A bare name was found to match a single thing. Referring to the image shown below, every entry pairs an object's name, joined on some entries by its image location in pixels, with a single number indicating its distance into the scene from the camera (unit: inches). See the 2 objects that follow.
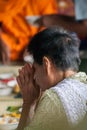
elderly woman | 102.0
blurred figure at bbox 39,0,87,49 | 167.1
